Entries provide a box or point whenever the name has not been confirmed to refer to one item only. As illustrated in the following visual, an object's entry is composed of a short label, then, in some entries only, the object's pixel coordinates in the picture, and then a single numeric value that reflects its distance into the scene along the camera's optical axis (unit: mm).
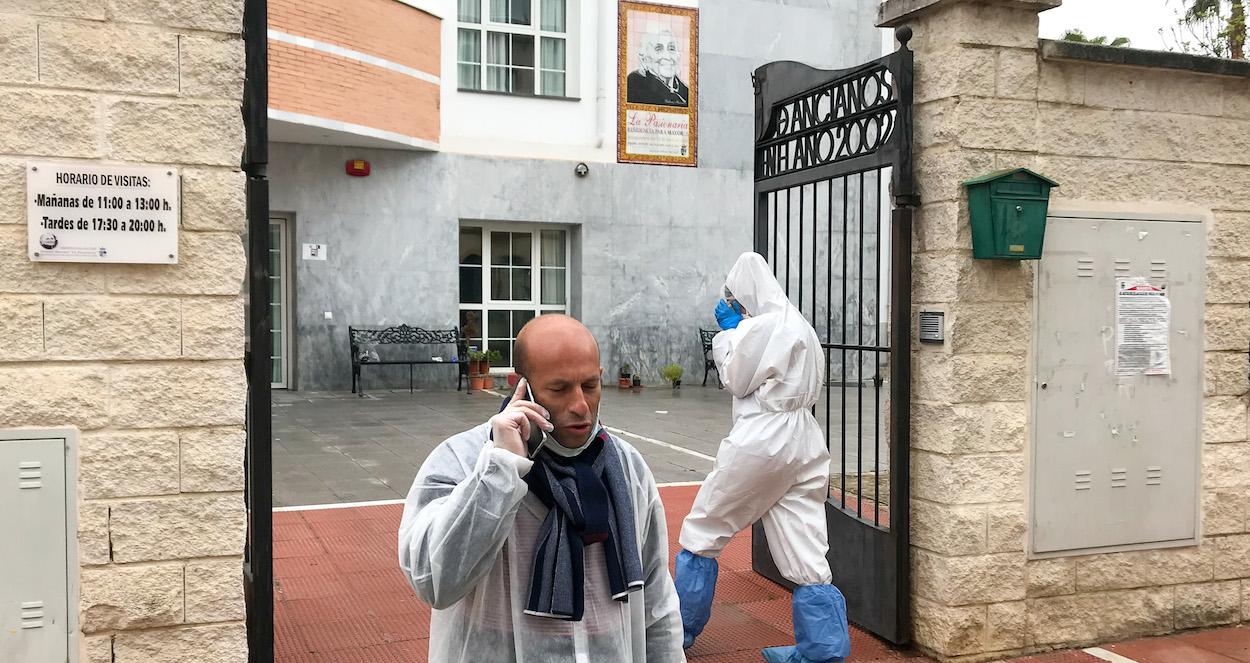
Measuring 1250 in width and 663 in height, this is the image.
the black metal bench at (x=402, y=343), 16547
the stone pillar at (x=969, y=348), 5047
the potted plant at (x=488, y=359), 17381
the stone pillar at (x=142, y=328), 3592
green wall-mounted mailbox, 4930
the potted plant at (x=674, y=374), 18453
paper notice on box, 5414
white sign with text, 3582
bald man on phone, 2176
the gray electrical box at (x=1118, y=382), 5281
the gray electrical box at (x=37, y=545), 3613
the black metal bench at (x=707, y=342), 18812
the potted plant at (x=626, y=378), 18453
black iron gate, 5207
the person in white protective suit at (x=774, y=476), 4832
